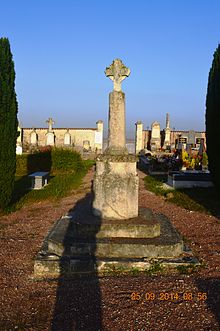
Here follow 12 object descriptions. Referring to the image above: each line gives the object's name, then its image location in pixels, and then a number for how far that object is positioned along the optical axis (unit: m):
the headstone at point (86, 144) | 33.24
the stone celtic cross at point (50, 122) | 34.83
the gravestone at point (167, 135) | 33.29
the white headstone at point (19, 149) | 26.77
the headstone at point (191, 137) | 22.31
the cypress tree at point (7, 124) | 8.54
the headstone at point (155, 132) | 34.06
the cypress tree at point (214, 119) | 9.98
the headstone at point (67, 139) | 34.81
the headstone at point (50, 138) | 32.91
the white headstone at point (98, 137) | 35.91
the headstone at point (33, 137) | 35.50
